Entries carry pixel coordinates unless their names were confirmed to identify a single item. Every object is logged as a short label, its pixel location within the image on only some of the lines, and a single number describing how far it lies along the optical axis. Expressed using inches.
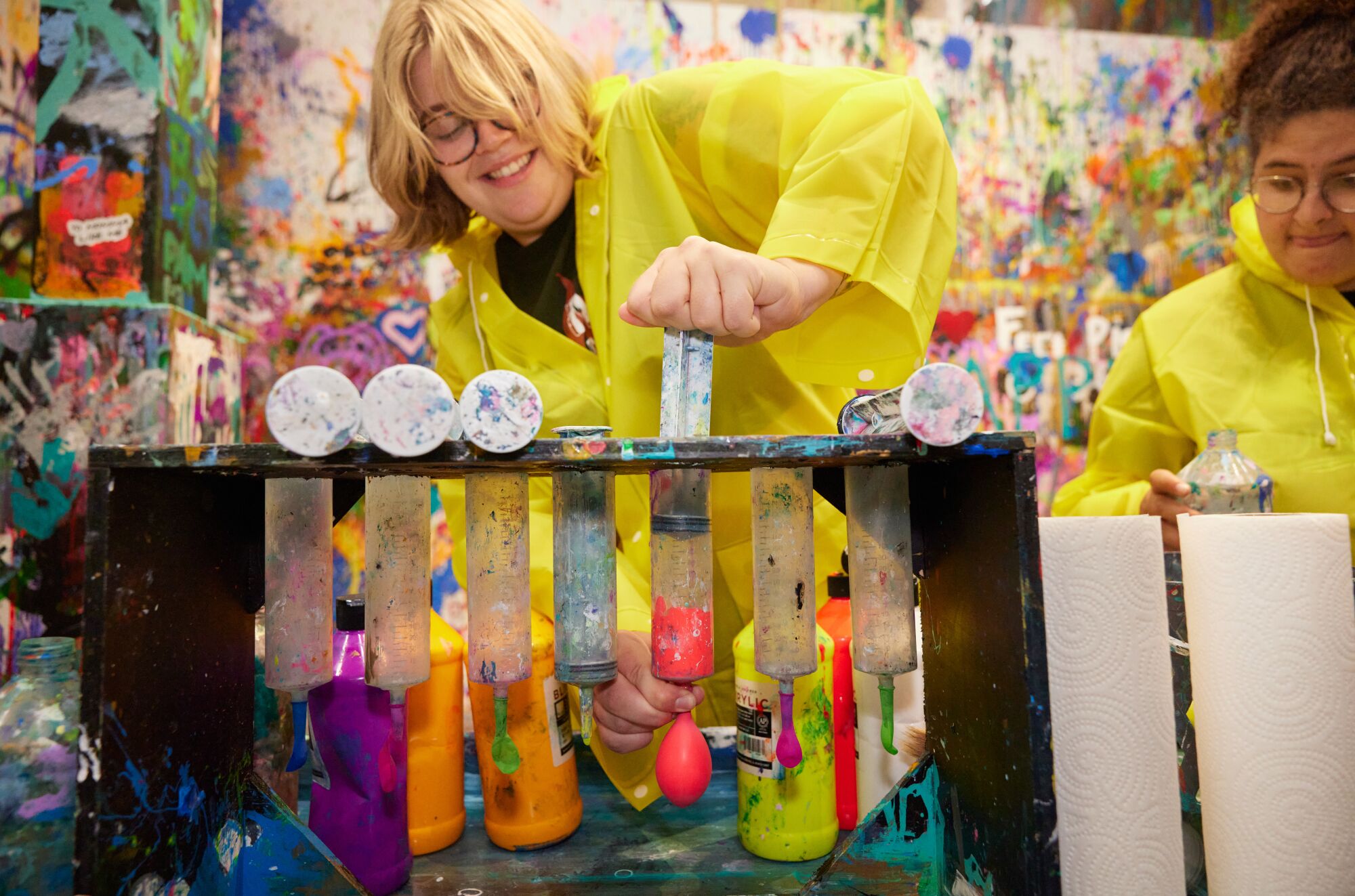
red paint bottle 37.5
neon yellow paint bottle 34.5
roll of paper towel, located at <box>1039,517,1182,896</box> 26.5
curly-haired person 50.6
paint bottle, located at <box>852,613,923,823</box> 37.1
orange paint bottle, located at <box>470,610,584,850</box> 36.1
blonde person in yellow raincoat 34.5
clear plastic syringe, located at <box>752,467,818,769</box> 30.8
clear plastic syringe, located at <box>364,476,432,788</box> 30.2
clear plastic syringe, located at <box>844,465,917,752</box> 30.4
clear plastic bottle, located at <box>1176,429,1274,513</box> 46.4
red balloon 32.0
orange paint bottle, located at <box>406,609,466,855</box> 36.0
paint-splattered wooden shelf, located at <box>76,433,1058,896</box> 24.7
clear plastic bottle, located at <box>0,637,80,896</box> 27.7
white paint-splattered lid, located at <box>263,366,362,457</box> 22.8
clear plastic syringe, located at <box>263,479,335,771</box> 30.2
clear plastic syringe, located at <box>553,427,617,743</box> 29.6
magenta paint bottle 32.8
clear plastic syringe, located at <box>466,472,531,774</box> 30.4
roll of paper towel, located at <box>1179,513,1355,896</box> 26.4
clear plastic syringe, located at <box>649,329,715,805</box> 30.6
